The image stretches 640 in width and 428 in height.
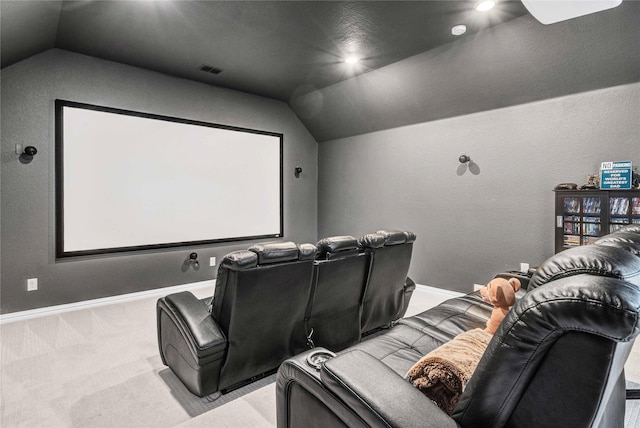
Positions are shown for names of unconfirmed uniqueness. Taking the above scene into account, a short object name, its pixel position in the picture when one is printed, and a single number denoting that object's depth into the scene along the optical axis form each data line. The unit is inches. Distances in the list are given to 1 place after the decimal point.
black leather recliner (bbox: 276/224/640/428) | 28.0
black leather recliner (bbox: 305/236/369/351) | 88.5
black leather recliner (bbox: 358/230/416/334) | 99.5
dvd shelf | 114.8
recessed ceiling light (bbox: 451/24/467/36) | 122.9
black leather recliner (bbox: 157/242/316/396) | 72.2
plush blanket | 41.9
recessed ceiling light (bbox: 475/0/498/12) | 106.3
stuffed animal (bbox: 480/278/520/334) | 63.0
